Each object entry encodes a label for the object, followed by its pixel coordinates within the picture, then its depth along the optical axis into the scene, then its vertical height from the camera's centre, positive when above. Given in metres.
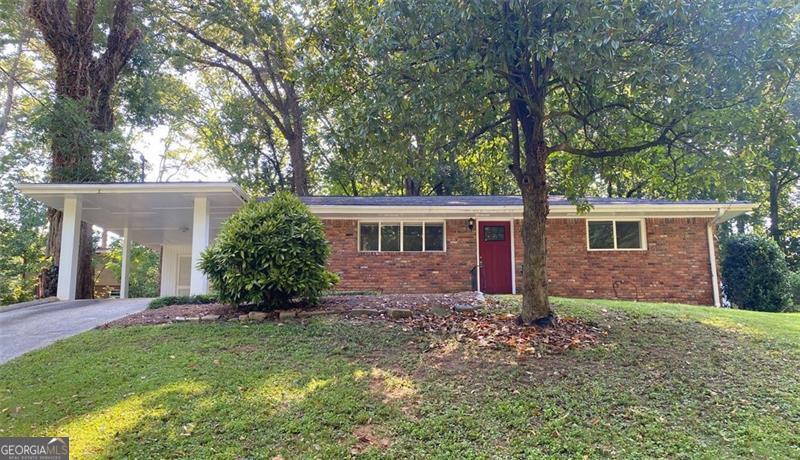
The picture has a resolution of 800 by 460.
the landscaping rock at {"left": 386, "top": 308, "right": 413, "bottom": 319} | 7.16 -0.65
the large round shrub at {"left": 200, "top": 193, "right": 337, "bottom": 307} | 7.23 +0.22
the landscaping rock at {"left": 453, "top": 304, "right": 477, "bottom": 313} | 7.56 -0.62
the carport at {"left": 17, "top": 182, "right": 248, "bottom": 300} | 9.84 +1.60
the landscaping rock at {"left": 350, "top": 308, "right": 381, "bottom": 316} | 7.32 -0.65
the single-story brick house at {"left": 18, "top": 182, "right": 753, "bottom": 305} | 12.02 +0.69
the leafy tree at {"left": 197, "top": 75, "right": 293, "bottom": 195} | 22.66 +6.52
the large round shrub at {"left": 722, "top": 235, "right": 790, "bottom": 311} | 11.97 -0.19
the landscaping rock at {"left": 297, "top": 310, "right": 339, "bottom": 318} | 7.28 -0.66
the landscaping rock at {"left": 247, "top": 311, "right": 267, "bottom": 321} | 7.19 -0.69
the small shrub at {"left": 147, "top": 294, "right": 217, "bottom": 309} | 9.10 -0.56
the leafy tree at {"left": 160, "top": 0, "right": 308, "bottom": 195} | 16.33 +8.87
